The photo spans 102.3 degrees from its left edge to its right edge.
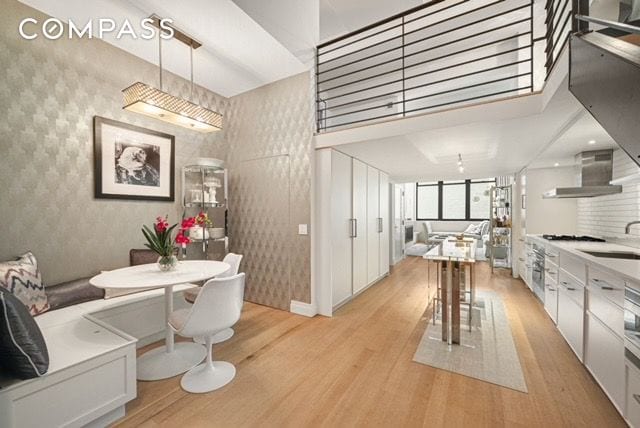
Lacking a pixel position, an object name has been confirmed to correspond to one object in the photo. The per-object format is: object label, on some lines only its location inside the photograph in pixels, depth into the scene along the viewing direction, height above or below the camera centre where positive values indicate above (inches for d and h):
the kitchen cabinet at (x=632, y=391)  57.5 -40.8
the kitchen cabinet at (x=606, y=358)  64.7 -40.6
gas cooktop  128.0 -12.6
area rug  85.0 -53.0
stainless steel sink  89.8 -14.5
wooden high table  104.7 -29.3
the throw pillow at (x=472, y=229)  353.2 -21.1
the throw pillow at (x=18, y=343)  51.7 -26.9
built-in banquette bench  54.0 -37.5
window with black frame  394.9 +22.3
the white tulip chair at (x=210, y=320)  70.0 -31.0
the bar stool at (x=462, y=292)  119.6 -44.3
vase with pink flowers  89.4 -10.7
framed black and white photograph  111.1 +24.3
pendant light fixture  88.5 +39.0
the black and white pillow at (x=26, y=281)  79.9 -21.8
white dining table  77.2 -20.8
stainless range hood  118.2 +18.7
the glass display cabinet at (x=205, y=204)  141.8 +5.2
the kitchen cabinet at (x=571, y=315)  88.7 -38.3
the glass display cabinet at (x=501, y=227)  226.1 -12.1
